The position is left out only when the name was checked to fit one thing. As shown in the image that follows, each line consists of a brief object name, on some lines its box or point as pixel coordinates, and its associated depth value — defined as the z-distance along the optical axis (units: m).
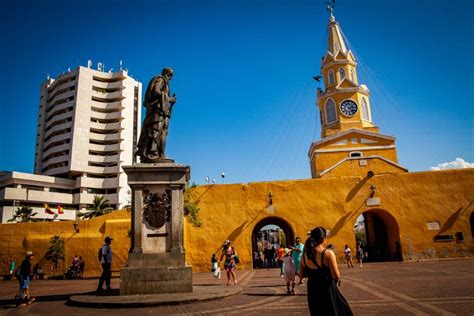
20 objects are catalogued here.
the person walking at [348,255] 18.93
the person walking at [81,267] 20.73
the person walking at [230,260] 11.45
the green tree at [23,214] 42.97
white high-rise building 61.09
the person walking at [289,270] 9.13
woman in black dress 3.65
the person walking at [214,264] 14.99
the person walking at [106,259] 9.49
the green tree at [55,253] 22.05
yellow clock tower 28.78
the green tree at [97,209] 45.81
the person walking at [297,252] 9.42
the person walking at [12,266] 21.12
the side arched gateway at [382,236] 22.06
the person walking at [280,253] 13.16
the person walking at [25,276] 9.02
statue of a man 9.41
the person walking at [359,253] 19.08
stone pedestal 8.15
